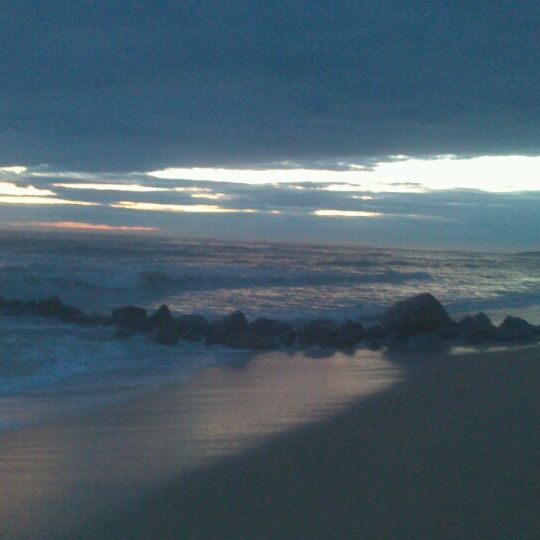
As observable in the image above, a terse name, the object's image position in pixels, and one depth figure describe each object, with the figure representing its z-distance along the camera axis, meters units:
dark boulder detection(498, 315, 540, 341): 14.91
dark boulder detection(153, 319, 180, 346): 14.35
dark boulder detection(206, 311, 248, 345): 14.64
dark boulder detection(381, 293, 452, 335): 15.91
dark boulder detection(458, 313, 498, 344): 14.96
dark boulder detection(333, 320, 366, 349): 14.48
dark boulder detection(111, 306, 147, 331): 16.80
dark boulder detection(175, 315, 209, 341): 15.03
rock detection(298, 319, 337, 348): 14.68
